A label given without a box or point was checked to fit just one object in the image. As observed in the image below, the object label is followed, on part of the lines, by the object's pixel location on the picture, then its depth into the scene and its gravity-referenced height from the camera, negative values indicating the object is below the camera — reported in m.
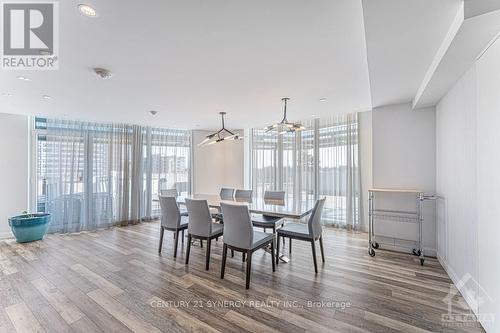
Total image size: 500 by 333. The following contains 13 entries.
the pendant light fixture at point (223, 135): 4.11 +0.97
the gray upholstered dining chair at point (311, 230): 2.95 -0.86
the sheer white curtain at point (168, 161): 6.04 +0.20
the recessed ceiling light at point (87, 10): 1.52 +1.08
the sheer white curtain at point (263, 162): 5.99 +0.17
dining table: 2.86 -0.57
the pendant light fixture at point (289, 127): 3.22 +0.59
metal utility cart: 3.24 -0.75
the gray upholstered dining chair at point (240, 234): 2.66 -0.80
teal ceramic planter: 4.16 -1.09
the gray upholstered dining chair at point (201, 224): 3.07 -0.78
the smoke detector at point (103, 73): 2.49 +1.06
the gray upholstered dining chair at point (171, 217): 3.51 -0.78
